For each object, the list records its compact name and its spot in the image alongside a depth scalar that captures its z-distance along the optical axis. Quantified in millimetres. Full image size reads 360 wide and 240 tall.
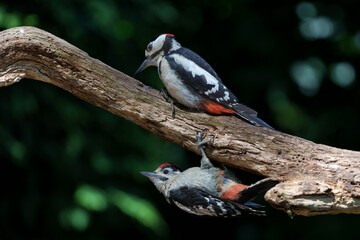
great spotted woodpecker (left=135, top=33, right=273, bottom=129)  5539
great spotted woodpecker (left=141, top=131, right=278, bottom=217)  5215
